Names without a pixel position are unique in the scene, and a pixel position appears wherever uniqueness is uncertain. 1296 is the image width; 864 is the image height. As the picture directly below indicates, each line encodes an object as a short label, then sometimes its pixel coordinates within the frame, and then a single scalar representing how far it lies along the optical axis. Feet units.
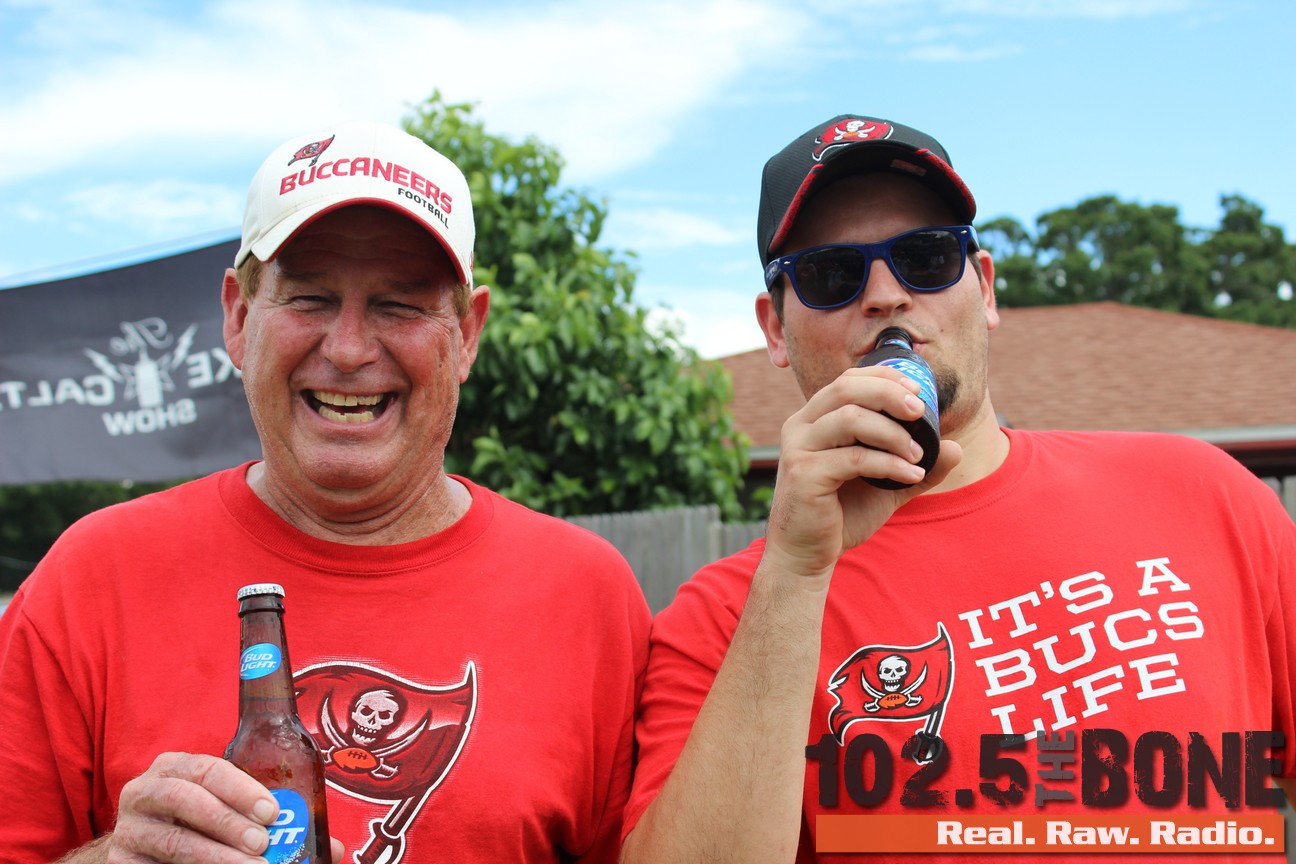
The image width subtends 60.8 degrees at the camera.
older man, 6.84
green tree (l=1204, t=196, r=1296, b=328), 94.17
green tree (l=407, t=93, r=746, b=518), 19.83
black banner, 16.66
